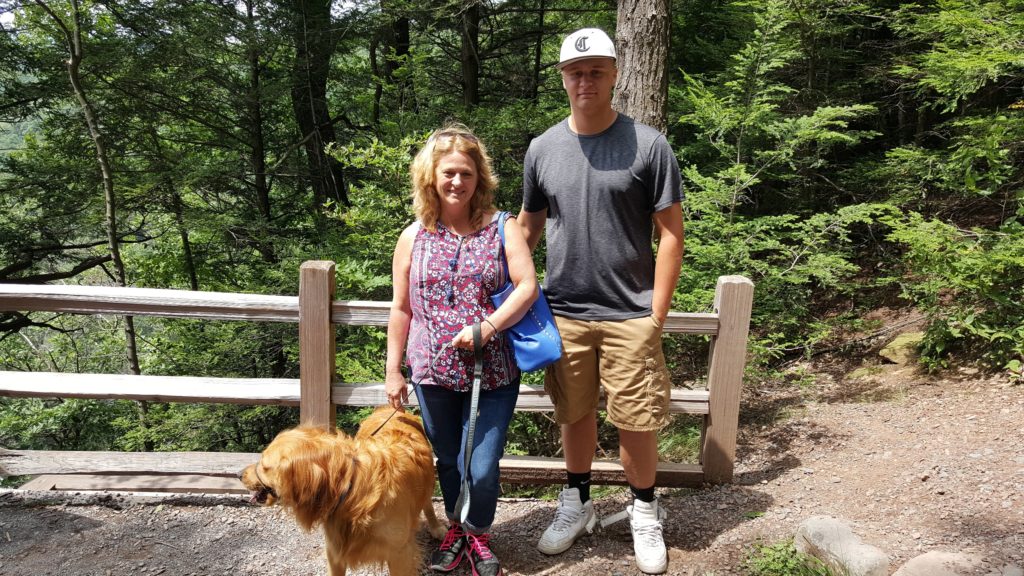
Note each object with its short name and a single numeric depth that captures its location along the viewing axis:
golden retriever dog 2.20
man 2.69
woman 2.61
